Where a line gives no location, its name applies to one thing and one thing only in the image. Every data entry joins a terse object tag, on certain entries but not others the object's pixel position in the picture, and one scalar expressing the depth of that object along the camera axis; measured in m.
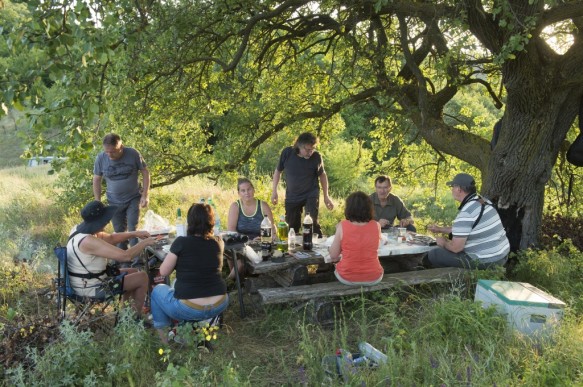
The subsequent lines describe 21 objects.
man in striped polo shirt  4.96
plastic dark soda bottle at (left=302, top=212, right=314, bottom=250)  5.09
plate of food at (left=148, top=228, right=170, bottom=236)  5.41
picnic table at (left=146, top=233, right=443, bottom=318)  4.50
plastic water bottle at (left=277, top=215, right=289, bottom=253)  5.07
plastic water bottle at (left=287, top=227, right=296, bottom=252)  5.18
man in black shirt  6.67
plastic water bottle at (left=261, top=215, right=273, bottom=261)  4.78
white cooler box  3.79
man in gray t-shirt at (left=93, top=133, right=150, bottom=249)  6.47
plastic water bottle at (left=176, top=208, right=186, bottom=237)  5.27
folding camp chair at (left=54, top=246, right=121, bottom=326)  3.92
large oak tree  2.88
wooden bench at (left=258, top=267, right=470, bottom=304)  4.43
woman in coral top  4.49
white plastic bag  5.46
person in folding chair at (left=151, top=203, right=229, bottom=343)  4.00
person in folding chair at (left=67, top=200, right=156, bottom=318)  4.32
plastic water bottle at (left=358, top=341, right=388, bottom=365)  3.35
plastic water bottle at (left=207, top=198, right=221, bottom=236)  5.26
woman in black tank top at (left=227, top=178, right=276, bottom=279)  5.68
